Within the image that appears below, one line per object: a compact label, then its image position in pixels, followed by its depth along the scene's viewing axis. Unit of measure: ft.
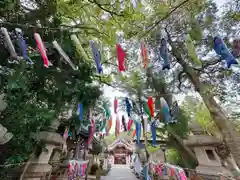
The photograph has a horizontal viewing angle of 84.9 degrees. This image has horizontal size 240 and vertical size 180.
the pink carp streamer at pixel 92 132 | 24.62
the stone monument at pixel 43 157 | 10.09
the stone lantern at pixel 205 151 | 11.65
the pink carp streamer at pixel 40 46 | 10.44
